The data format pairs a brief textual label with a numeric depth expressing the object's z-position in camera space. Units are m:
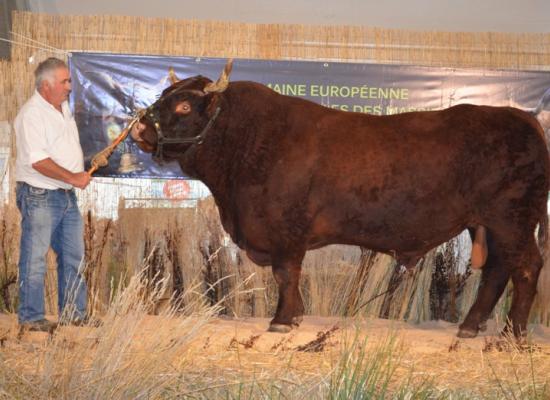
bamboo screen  7.54
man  5.35
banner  7.44
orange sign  7.68
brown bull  5.53
